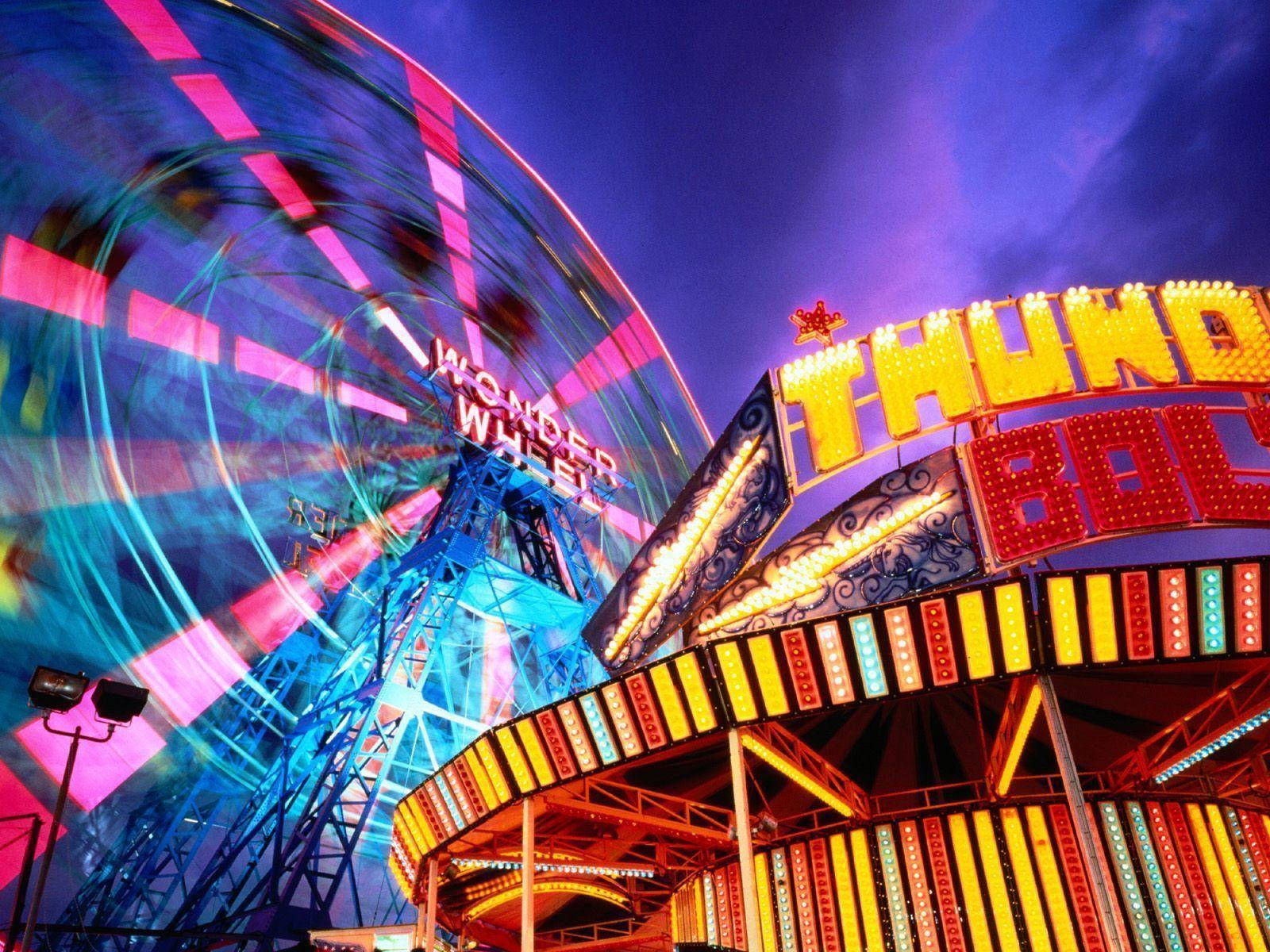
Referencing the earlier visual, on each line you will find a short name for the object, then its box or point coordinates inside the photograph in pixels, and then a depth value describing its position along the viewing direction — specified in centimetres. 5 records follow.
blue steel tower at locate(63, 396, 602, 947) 1598
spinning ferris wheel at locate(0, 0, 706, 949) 1522
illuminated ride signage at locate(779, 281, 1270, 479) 935
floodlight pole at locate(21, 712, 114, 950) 774
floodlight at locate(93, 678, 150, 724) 887
